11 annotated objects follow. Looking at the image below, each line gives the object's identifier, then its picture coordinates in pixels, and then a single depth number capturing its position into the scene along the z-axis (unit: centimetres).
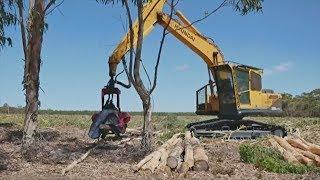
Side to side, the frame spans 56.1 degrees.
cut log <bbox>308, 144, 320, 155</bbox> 817
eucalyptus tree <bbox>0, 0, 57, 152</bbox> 894
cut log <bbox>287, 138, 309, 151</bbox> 854
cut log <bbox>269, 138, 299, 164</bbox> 786
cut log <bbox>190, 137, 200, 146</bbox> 848
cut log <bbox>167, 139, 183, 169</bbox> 717
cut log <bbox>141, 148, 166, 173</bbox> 710
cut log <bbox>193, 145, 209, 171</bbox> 720
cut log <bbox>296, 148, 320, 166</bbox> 777
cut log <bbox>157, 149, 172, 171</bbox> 713
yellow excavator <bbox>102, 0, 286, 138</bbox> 1111
